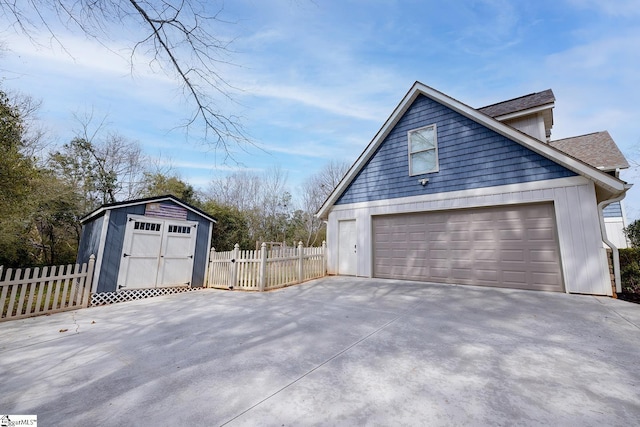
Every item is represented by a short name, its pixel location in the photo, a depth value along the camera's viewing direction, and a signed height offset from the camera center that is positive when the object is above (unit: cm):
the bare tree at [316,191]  2330 +552
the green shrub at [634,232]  683 +66
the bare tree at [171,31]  261 +240
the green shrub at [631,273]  566 -39
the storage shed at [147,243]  668 +3
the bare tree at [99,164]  1240 +428
